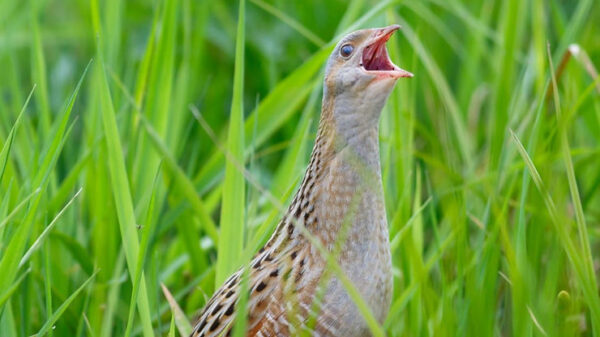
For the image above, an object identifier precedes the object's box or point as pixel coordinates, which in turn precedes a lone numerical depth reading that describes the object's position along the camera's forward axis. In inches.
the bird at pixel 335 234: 192.9
